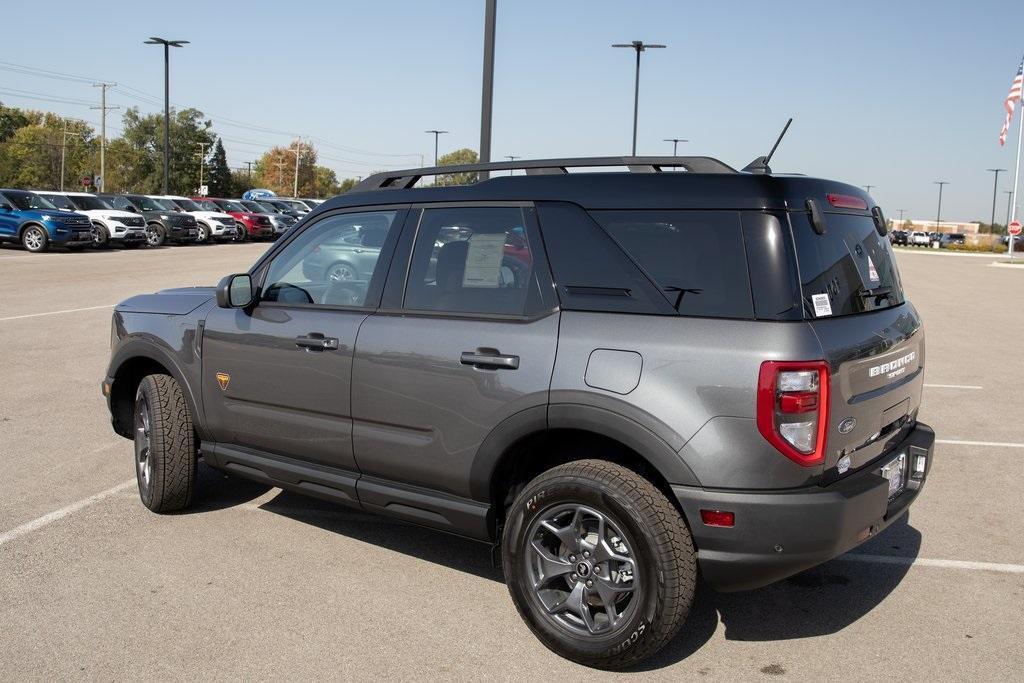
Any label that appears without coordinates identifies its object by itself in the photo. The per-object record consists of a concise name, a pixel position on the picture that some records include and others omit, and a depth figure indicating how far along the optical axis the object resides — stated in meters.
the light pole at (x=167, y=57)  42.84
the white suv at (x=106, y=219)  28.58
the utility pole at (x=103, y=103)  82.20
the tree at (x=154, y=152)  111.19
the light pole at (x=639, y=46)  33.22
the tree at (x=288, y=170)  134.88
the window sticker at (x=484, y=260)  3.91
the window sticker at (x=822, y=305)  3.29
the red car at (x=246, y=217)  38.12
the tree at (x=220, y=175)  124.62
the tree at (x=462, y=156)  153.45
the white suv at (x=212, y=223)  35.22
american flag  36.00
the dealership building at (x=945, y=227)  155.12
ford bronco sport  3.21
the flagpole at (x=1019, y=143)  47.07
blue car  26.22
